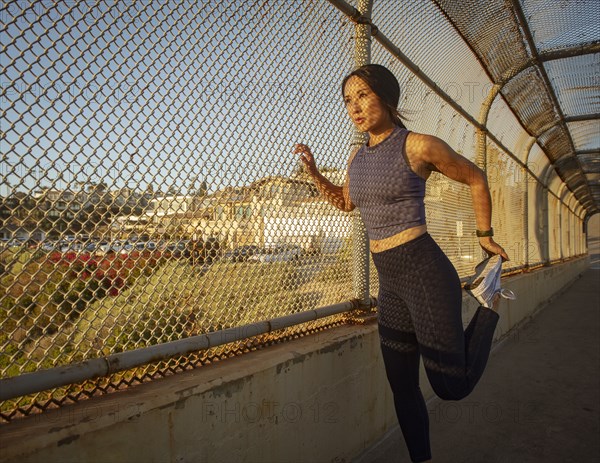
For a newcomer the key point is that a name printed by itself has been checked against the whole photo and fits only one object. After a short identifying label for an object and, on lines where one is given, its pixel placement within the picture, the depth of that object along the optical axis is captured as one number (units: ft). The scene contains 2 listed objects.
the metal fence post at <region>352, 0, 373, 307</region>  8.91
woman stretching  6.00
